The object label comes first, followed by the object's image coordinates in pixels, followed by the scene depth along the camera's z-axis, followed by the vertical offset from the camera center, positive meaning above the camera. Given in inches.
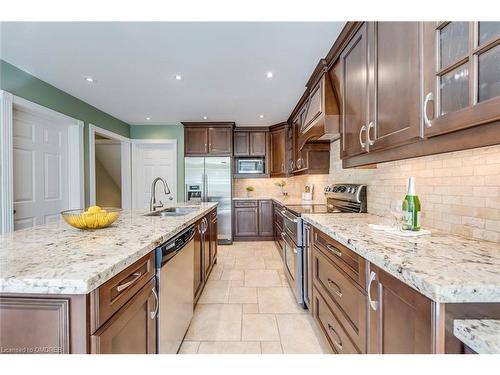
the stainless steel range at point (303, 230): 88.6 -17.5
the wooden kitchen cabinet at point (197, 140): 194.5 +36.8
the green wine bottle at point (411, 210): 52.1 -5.4
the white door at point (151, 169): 203.9 +13.8
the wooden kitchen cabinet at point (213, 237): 124.5 -28.2
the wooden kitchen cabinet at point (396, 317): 28.6 -18.4
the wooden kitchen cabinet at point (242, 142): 204.8 +37.1
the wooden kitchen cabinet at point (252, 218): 197.8 -27.2
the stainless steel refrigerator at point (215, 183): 190.4 +1.8
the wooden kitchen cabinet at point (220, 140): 193.5 +36.7
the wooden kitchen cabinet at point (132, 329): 32.4 -22.8
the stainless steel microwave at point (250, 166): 207.5 +16.7
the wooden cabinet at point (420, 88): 31.9 +17.2
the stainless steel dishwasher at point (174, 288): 51.2 -26.4
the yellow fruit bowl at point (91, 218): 54.9 -7.7
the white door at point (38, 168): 109.2 +8.8
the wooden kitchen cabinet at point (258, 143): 205.5 +36.4
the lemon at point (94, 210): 56.7 -5.9
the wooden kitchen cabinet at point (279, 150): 195.2 +29.5
